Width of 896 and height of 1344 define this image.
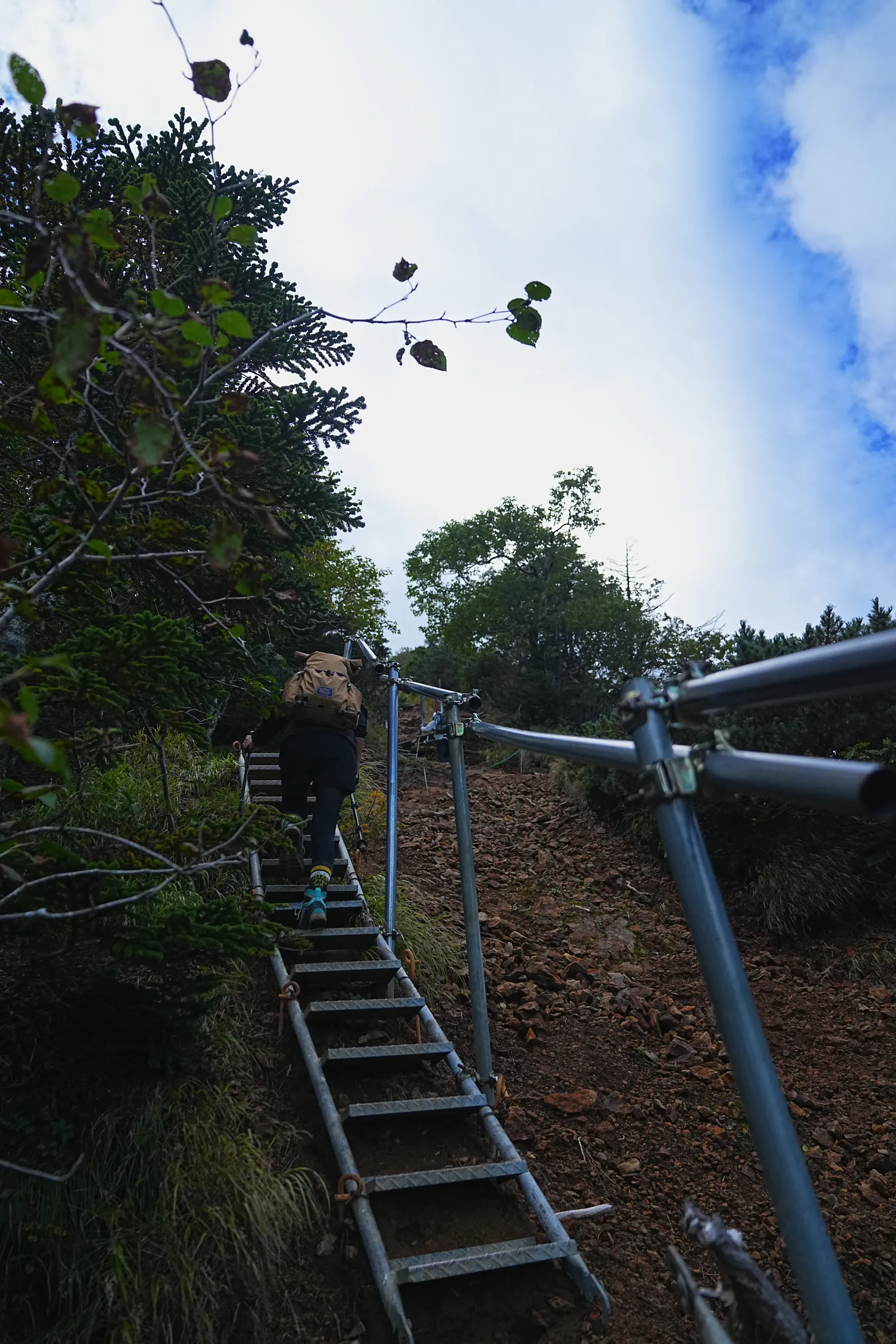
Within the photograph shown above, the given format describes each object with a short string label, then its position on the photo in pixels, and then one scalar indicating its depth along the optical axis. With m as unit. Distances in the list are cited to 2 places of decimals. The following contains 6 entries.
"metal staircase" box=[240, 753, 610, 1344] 2.63
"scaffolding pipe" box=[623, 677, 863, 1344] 0.92
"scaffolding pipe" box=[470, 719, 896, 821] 0.88
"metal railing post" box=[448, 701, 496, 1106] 3.34
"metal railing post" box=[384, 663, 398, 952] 4.39
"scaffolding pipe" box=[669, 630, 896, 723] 0.84
